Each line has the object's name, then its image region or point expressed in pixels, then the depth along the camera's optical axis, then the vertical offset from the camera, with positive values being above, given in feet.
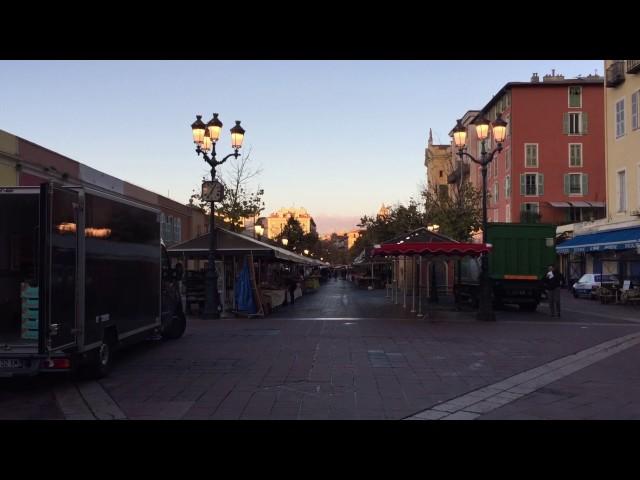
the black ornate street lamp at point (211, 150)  63.05 +10.87
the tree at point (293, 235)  209.97 +8.34
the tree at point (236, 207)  117.08 +9.56
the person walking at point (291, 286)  89.61 -3.45
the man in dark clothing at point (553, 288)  64.13 -2.59
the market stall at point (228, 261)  67.15 -0.05
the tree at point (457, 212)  116.26 +9.14
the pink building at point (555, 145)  177.58 +31.73
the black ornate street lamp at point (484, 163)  60.74 +9.14
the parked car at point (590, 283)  102.94 -3.43
